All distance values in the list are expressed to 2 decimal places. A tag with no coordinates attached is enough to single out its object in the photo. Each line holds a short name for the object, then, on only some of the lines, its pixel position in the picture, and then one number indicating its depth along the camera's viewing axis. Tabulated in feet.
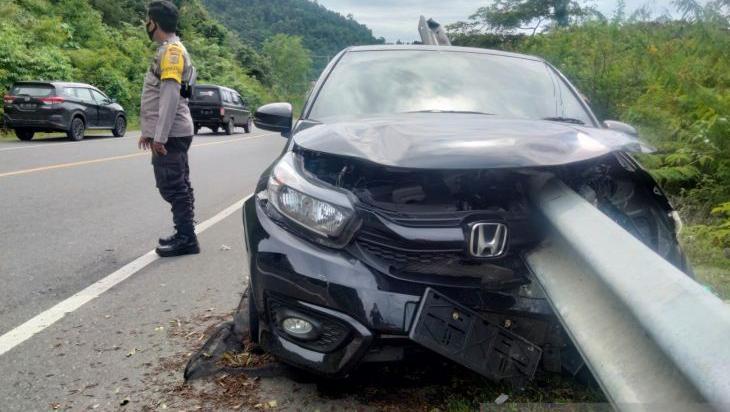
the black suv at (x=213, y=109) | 79.36
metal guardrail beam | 3.65
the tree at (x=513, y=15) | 108.84
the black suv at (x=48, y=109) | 52.90
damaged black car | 6.90
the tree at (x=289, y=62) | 306.76
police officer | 15.60
